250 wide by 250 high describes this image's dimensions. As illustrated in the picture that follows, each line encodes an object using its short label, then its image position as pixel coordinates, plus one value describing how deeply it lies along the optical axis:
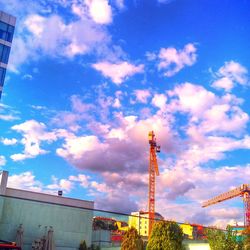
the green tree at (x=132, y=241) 24.18
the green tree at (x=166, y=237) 21.73
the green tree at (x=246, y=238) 24.46
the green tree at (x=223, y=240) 23.51
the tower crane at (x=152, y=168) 90.60
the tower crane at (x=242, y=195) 98.30
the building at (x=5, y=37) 39.44
